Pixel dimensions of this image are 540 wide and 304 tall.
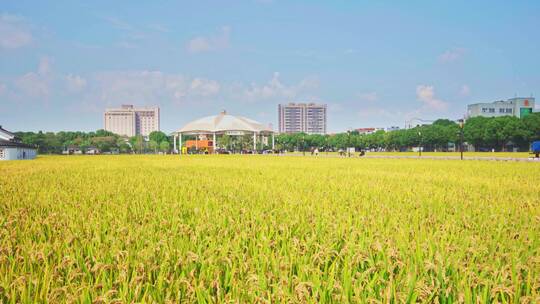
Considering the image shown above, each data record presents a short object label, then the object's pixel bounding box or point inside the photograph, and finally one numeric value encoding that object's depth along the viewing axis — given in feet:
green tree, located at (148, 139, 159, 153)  467.11
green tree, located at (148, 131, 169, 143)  588.09
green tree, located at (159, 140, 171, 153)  492.50
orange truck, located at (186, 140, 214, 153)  306.96
